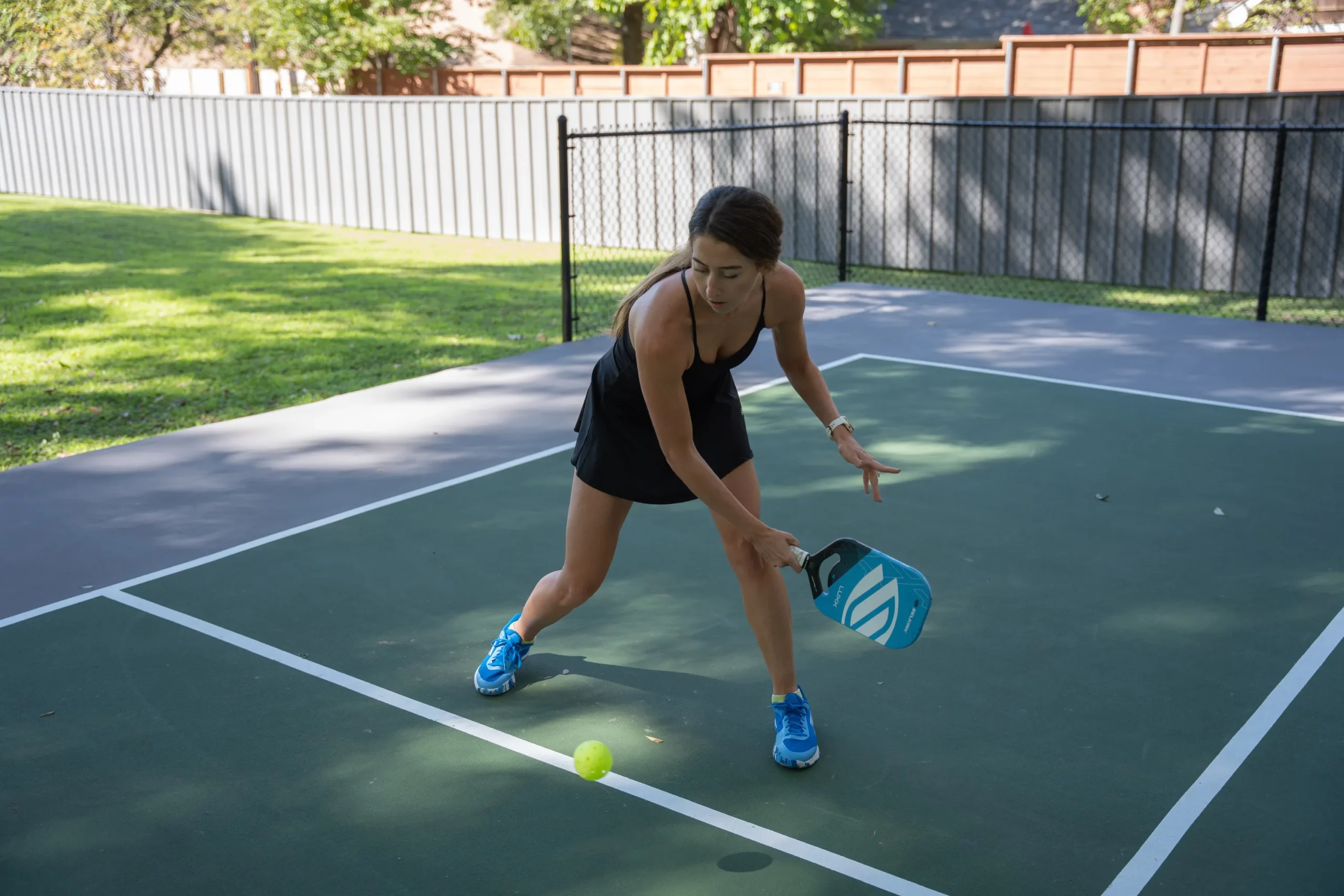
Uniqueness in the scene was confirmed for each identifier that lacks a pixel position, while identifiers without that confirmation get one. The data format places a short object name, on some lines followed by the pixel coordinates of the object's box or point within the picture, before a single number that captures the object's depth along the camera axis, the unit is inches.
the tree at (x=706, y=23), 1006.4
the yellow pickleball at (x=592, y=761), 141.3
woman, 121.3
